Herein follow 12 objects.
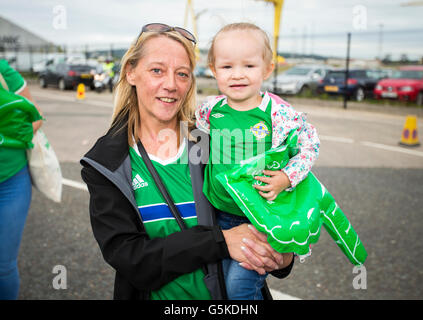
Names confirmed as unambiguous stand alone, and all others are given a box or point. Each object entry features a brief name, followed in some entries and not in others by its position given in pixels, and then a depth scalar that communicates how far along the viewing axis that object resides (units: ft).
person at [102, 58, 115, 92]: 57.58
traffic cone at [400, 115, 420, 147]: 27.50
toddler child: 5.44
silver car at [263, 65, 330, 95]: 57.31
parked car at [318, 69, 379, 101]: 52.21
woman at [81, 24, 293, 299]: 4.79
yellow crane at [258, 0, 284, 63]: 81.56
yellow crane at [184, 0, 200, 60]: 93.52
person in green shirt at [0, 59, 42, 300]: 7.93
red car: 47.11
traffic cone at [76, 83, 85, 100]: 51.57
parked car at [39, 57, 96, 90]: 61.52
